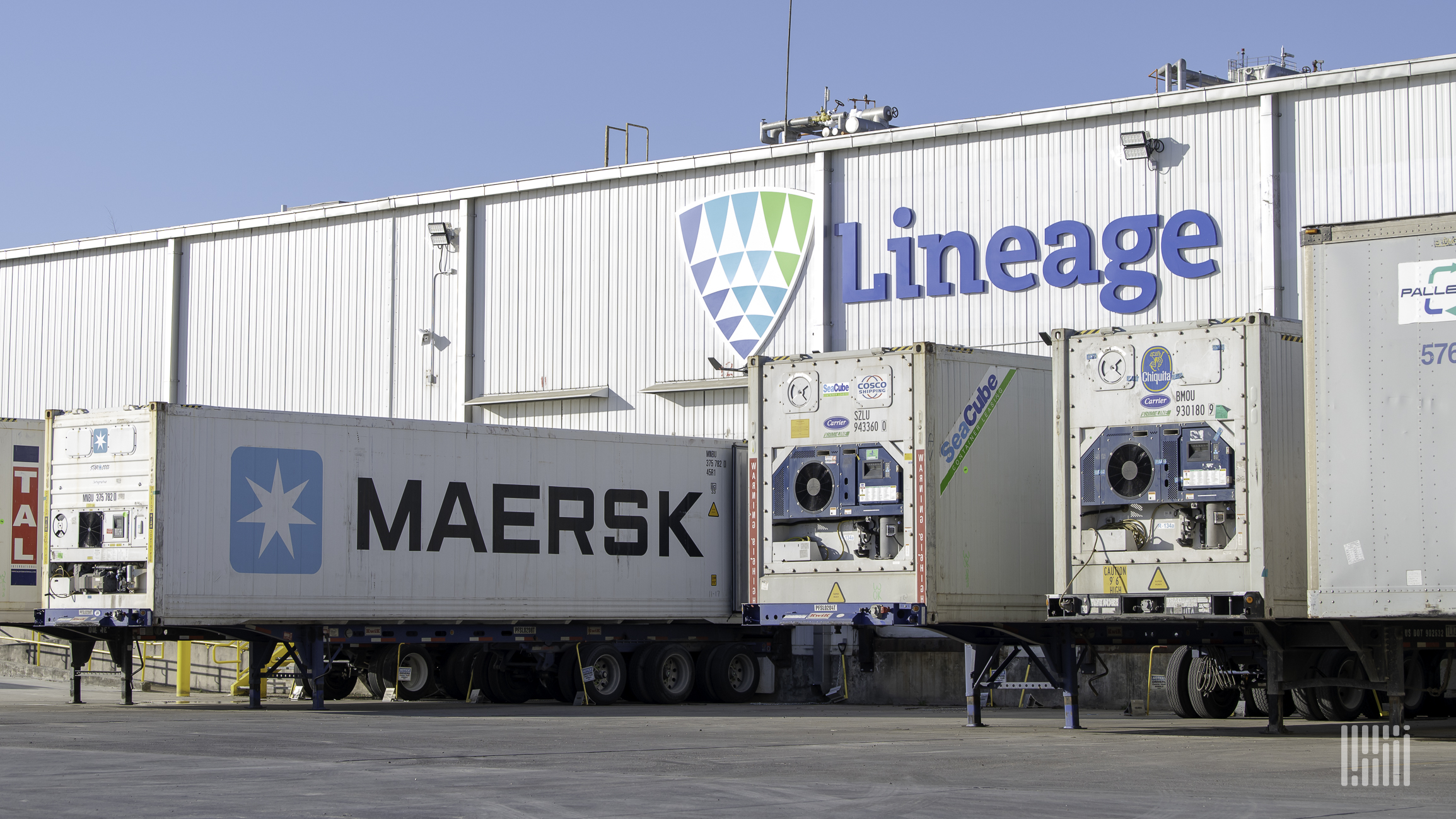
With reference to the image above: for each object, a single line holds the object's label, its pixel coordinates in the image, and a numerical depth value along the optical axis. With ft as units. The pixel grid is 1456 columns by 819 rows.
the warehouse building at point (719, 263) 86.43
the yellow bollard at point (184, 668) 96.84
